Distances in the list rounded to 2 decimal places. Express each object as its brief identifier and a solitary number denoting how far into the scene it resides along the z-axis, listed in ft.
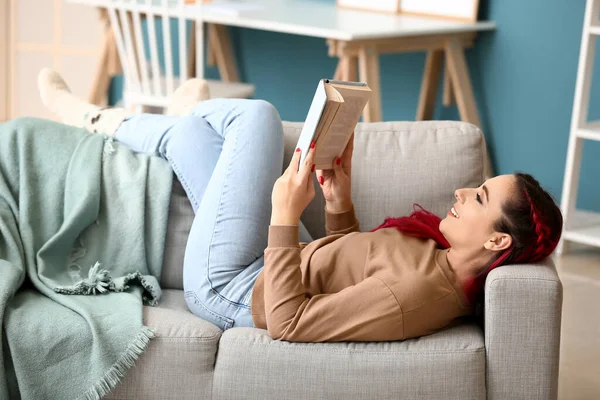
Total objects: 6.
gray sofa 12.17
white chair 19.23
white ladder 18.07
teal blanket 12.33
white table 18.85
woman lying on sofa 12.29
